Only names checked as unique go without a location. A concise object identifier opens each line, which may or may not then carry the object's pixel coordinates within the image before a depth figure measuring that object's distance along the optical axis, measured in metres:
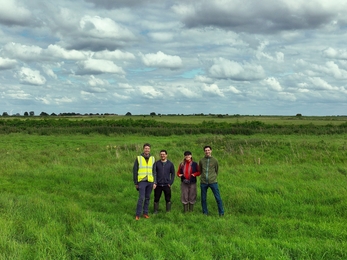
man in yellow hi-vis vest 8.66
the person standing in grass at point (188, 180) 9.21
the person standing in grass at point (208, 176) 8.98
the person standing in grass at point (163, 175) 9.02
